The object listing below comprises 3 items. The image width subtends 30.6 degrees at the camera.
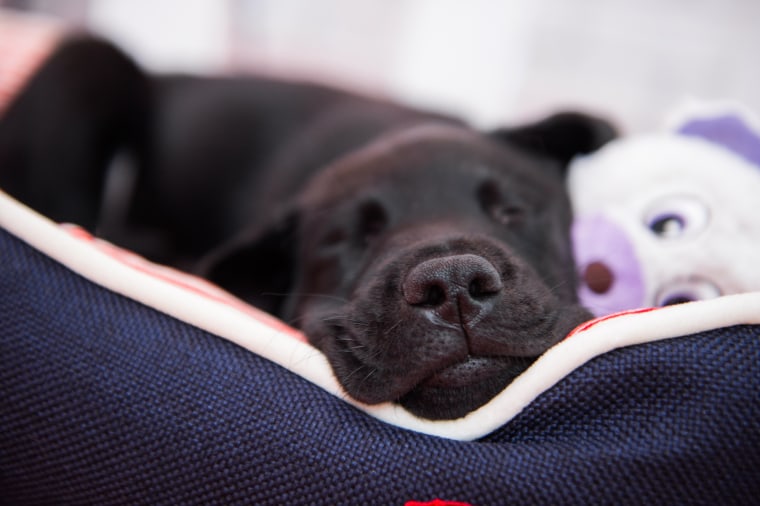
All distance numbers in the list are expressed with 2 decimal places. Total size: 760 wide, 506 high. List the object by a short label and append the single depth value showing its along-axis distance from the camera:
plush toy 0.42
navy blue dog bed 0.36
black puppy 0.39
